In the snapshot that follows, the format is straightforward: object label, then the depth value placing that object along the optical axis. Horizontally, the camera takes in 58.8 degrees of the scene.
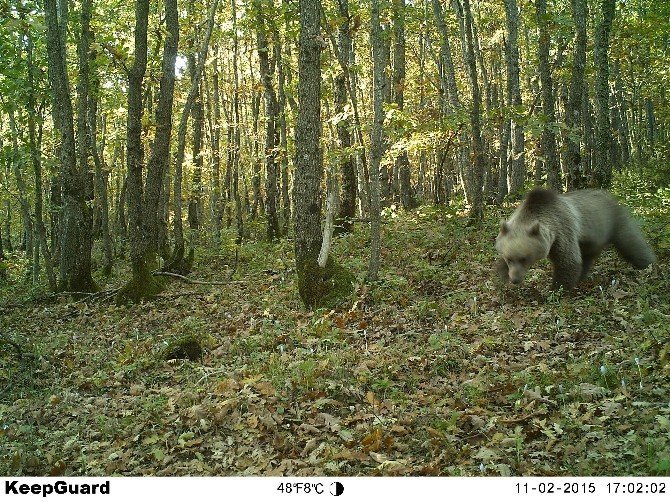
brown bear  9.31
